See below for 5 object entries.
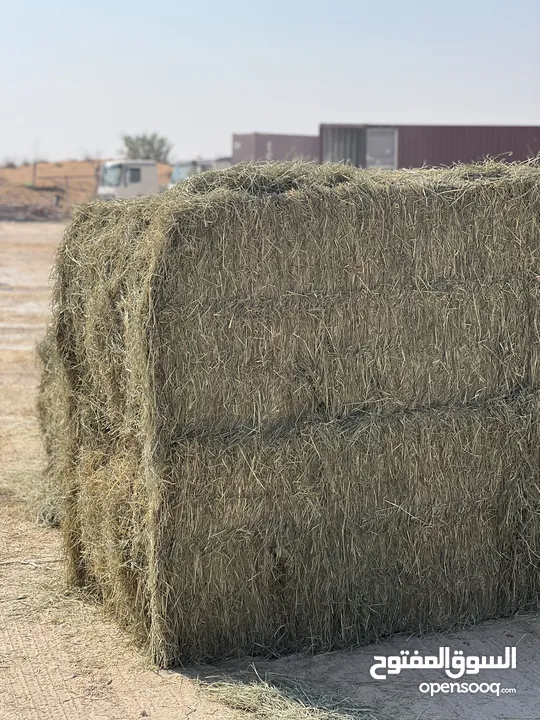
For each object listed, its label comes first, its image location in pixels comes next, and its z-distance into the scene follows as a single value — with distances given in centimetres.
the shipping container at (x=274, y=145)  3409
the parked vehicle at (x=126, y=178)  3600
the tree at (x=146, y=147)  6556
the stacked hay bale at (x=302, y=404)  462
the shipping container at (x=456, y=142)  2725
